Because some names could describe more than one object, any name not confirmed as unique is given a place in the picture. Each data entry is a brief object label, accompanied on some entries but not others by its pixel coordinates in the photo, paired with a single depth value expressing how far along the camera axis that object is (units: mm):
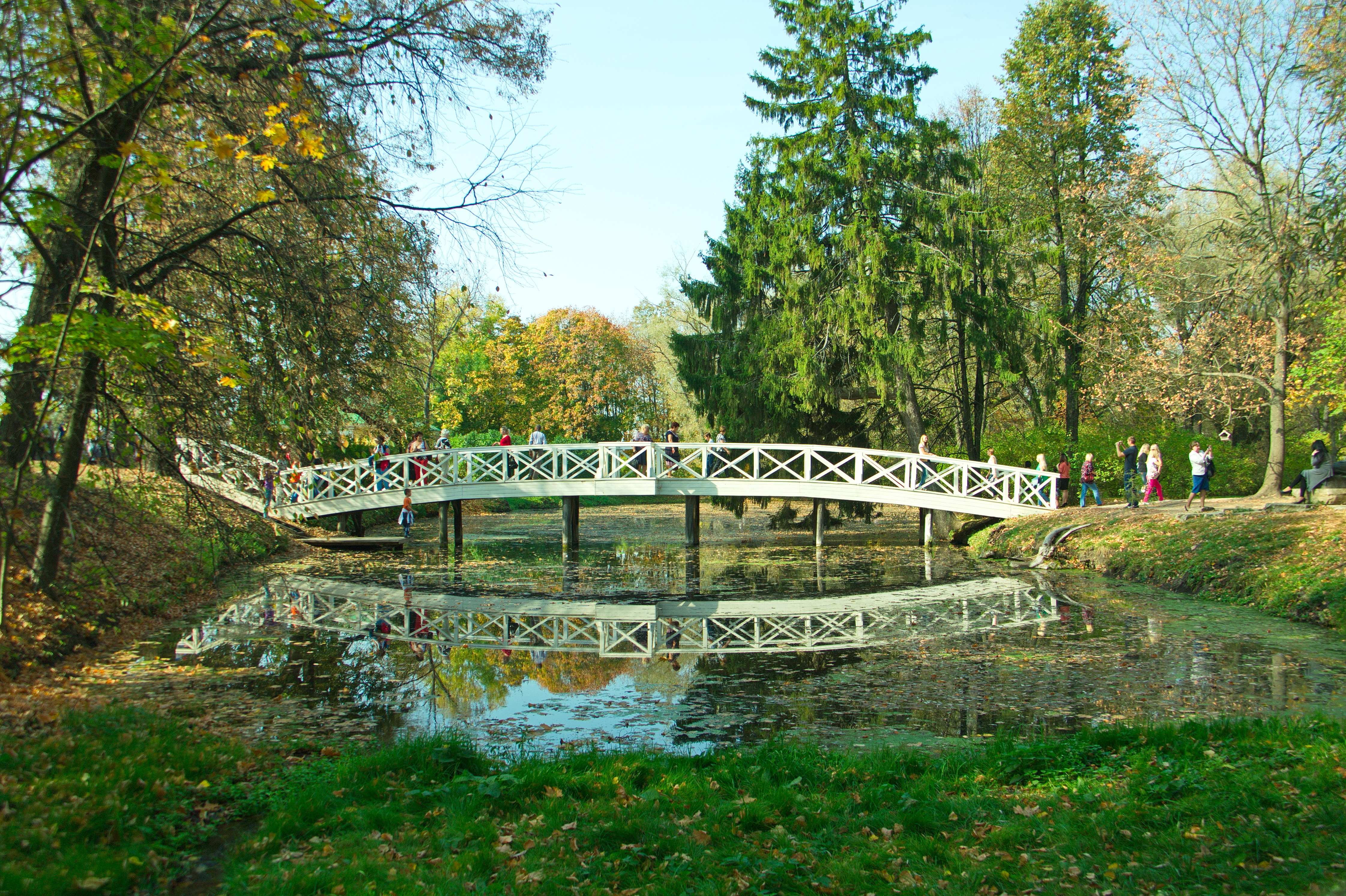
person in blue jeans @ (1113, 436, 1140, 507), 20328
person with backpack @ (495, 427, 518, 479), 22375
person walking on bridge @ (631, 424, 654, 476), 22405
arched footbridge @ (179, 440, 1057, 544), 21078
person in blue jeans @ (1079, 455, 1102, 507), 21375
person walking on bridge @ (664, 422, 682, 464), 22912
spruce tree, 22250
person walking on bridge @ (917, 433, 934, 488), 21359
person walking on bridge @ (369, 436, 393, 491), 21938
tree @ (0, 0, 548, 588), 6477
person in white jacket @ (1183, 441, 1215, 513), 18031
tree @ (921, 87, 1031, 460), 22297
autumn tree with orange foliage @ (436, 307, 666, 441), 40156
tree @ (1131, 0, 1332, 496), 17922
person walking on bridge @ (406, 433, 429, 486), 22484
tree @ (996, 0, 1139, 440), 25406
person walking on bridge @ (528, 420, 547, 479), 22500
